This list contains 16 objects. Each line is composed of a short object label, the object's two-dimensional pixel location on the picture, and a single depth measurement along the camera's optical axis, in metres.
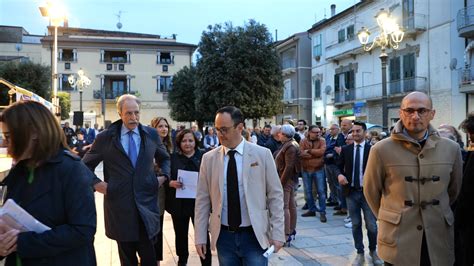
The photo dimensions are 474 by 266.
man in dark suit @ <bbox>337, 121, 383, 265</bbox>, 5.38
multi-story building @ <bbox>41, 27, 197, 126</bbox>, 44.34
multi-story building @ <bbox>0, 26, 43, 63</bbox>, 47.91
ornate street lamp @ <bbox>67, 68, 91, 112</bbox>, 24.06
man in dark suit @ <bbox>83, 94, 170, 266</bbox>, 3.61
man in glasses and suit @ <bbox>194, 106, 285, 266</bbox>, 3.07
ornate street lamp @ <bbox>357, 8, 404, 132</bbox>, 12.41
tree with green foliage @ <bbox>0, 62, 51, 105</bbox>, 28.53
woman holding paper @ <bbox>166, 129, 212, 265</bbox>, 4.91
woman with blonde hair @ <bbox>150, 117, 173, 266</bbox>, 4.95
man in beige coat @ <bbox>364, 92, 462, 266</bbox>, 2.93
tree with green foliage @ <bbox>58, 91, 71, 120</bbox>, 31.06
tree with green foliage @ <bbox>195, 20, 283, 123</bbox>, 24.03
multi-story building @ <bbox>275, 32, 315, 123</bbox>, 36.91
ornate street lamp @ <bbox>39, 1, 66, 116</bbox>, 14.02
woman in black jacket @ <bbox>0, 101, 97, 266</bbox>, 2.00
